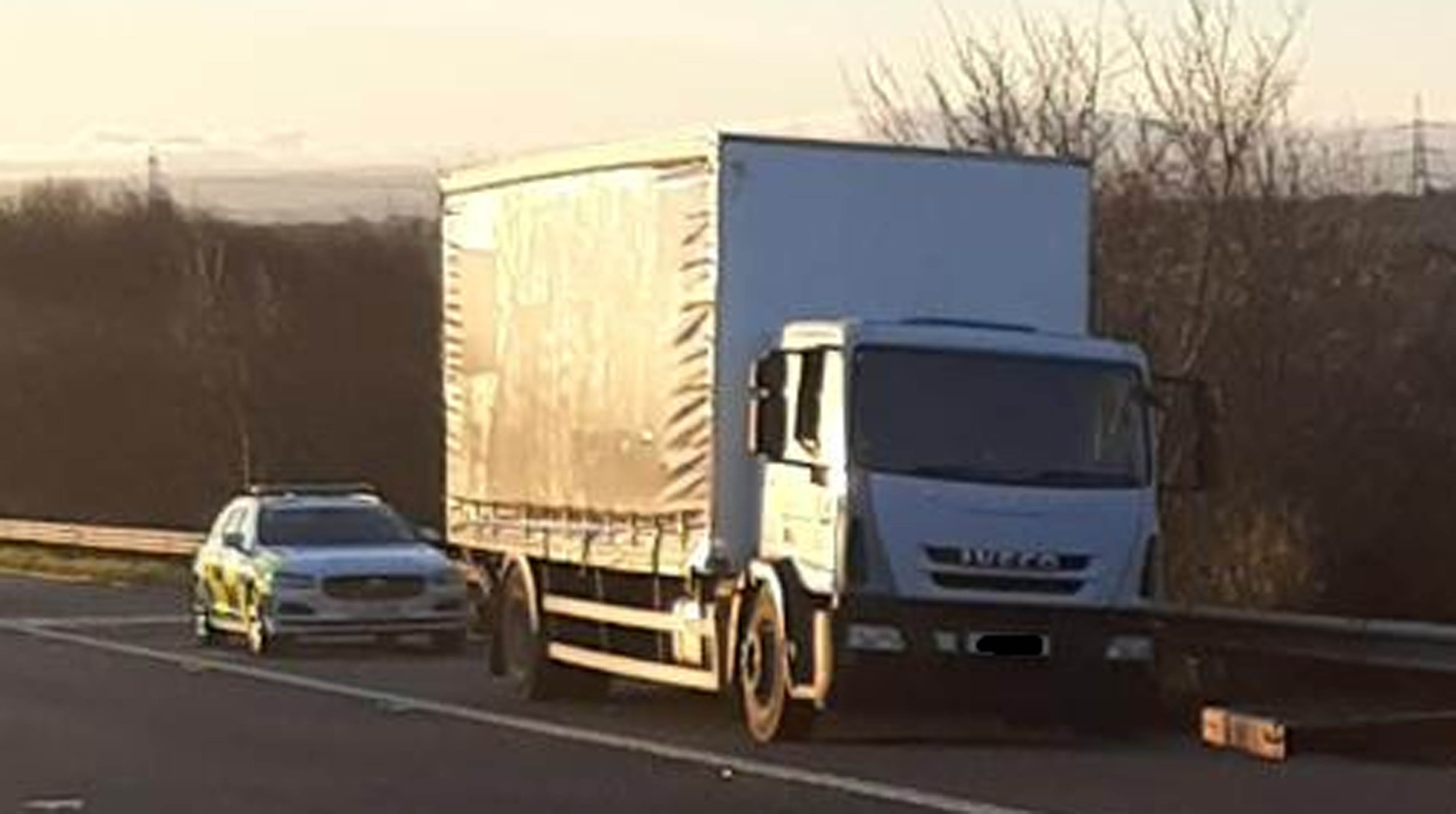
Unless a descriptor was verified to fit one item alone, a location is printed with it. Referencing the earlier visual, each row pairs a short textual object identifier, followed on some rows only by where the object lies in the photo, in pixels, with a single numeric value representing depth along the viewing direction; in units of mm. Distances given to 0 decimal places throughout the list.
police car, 30172
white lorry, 19984
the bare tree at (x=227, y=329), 62000
